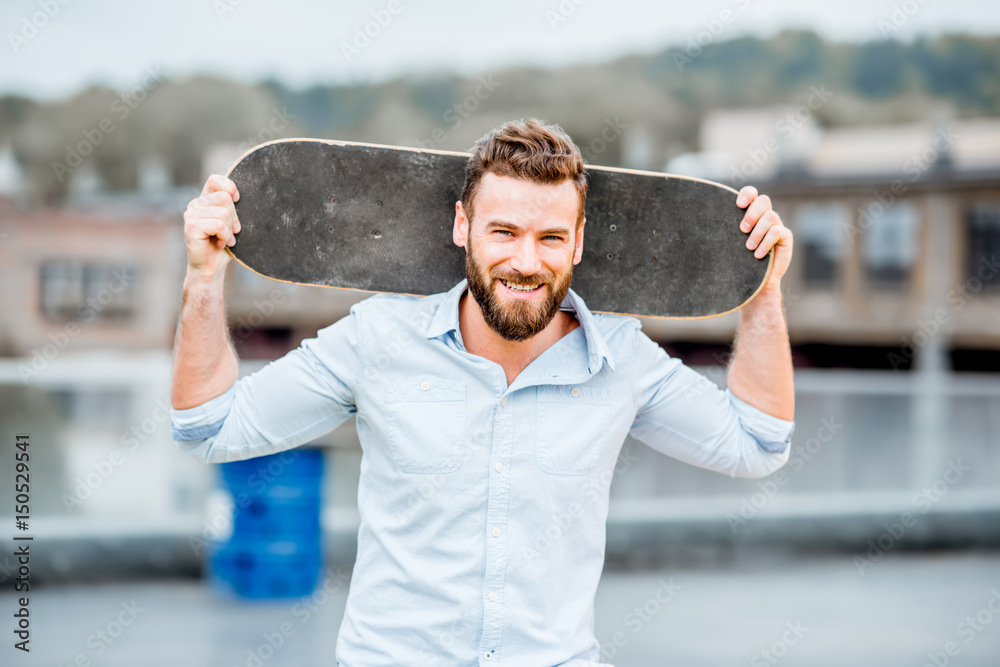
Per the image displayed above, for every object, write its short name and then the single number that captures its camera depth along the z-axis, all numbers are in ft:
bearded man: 11.74
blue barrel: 17.36
